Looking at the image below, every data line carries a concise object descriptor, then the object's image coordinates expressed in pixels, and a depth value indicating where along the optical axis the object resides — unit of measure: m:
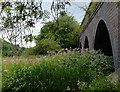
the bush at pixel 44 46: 12.92
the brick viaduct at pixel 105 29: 3.56
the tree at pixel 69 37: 15.60
